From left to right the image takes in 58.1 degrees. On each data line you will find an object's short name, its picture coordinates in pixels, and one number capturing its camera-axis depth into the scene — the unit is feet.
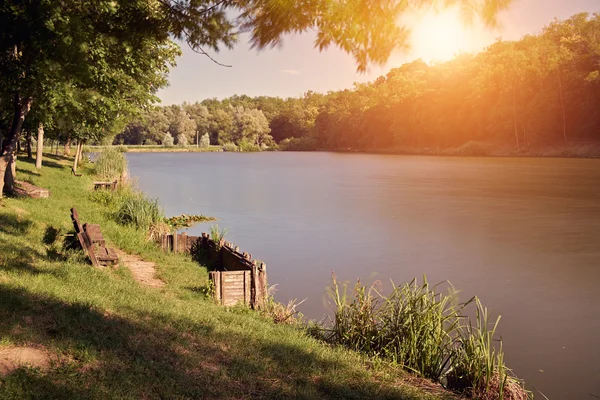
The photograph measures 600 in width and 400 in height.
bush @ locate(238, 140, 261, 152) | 447.42
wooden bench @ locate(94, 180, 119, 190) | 80.81
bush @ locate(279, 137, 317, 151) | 463.42
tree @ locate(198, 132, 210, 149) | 451.94
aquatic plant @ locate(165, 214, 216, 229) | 67.82
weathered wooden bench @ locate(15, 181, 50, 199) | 53.80
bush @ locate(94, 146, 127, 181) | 99.43
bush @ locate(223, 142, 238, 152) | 447.30
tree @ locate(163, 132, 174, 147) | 428.19
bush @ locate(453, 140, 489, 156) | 267.80
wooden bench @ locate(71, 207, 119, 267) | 31.41
